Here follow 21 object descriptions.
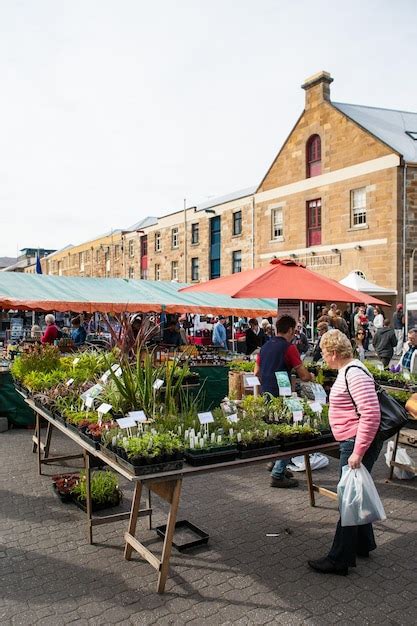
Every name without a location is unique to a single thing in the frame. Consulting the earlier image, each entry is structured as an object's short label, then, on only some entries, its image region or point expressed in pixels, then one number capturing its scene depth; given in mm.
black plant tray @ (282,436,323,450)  4195
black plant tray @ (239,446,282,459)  3955
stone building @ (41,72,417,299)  20453
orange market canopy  6801
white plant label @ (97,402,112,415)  4281
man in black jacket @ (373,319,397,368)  12484
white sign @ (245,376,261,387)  5695
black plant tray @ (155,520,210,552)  4143
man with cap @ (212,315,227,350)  16547
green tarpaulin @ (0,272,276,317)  11617
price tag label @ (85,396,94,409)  4634
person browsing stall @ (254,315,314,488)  5652
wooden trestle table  3516
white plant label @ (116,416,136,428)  3827
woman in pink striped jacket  3516
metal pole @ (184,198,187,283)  35656
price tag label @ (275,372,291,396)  5120
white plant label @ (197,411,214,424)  3995
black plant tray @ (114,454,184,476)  3455
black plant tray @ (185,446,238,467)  3697
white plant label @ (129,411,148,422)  3978
